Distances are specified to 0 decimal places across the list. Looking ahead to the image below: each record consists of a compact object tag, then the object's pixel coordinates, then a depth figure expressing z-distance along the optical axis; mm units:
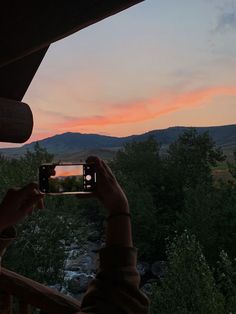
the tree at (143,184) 15667
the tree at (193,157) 17861
